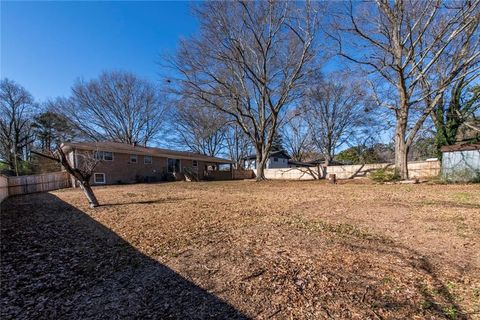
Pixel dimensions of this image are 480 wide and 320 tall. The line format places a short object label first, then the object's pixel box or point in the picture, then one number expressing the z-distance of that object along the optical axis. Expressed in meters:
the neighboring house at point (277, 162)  34.06
